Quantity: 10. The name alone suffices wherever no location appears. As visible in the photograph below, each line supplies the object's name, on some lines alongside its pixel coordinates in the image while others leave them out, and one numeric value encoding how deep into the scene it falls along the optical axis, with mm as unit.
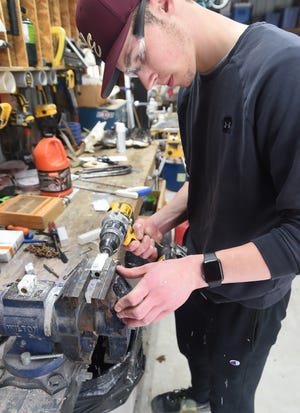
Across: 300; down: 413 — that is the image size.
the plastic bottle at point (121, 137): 2258
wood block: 1224
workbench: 1015
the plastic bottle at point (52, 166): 1422
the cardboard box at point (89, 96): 2547
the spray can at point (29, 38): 1489
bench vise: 631
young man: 631
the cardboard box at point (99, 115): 2643
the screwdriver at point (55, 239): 1075
